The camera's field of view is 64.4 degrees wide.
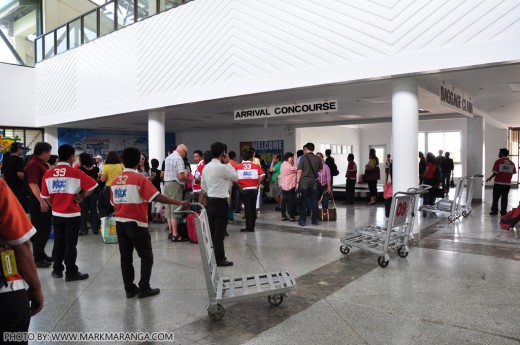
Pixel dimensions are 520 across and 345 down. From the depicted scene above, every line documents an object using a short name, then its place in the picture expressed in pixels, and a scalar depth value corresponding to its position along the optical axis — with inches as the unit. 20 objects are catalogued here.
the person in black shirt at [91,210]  333.7
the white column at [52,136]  649.0
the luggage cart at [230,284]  146.3
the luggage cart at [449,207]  363.6
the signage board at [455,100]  331.6
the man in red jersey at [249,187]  326.3
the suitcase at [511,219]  315.6
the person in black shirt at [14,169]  268.4
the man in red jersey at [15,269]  73.3
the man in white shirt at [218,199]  222.2
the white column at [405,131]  301.0
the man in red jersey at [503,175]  389.4
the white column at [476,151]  532.4
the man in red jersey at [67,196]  198.8
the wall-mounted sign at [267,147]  712.2
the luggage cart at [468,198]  389.6
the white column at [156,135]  473.7
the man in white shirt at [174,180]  295.4
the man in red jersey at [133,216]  170.4
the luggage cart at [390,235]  216.2
